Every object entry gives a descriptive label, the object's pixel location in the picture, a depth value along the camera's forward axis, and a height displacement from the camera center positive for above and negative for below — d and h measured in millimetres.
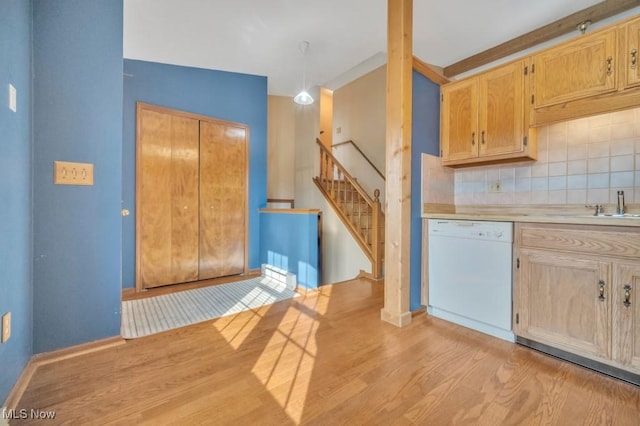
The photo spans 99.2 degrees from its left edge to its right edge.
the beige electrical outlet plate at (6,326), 1204 -523
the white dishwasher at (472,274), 1896 -468
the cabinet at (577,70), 1777 +998
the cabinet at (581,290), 1431 -453
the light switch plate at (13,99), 1277 +539
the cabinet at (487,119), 2166 +805
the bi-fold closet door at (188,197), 3166 +180
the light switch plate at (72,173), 1651 +235
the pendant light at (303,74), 3277 +2004
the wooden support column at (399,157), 2139 +445
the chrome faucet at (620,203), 1888 +68
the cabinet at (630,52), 1676 +1003
